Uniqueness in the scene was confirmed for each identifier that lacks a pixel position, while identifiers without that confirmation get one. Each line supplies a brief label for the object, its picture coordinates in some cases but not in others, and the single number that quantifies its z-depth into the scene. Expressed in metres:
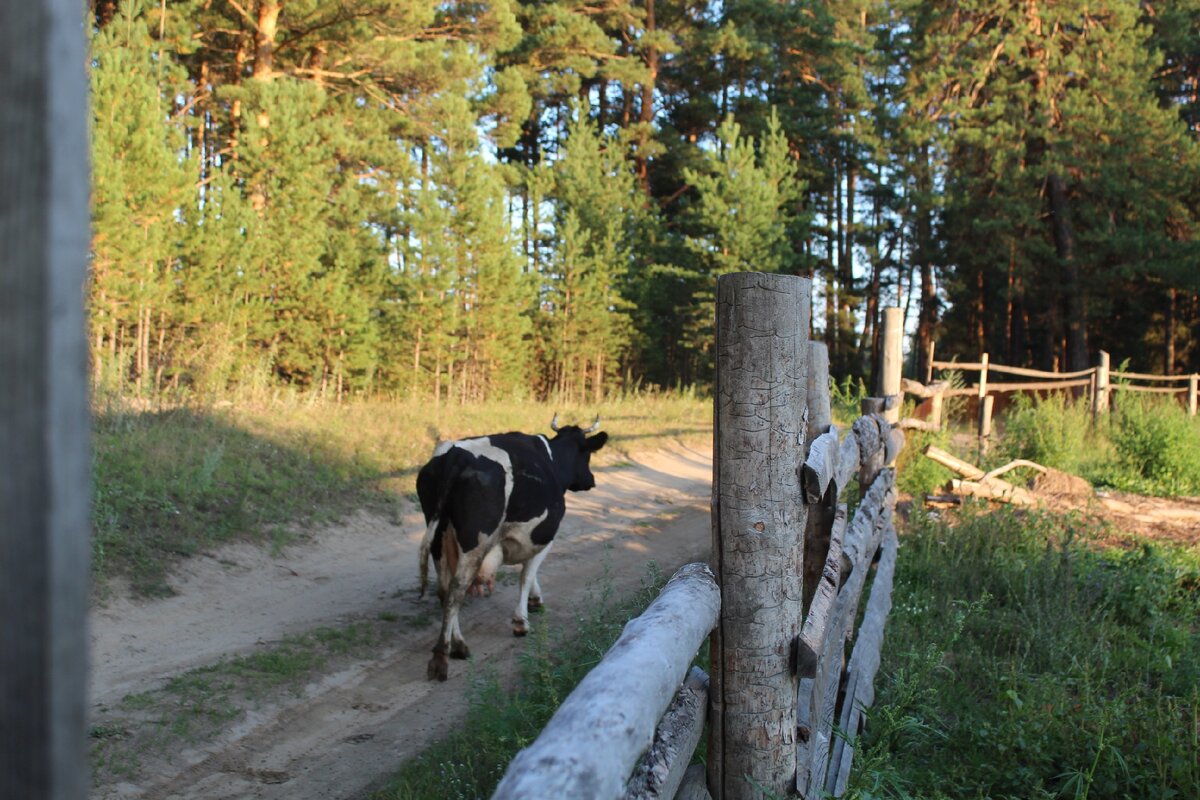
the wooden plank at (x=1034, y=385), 15.21
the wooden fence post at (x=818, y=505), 3.71
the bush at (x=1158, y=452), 10.76
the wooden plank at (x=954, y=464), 8.68
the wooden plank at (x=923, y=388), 10.12
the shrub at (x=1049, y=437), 11.19
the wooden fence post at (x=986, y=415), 14.23
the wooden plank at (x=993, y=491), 8.38
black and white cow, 5.52
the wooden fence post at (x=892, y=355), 8.29
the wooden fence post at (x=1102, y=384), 16.28
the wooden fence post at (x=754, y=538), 2.35
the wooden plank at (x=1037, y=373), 16.46
